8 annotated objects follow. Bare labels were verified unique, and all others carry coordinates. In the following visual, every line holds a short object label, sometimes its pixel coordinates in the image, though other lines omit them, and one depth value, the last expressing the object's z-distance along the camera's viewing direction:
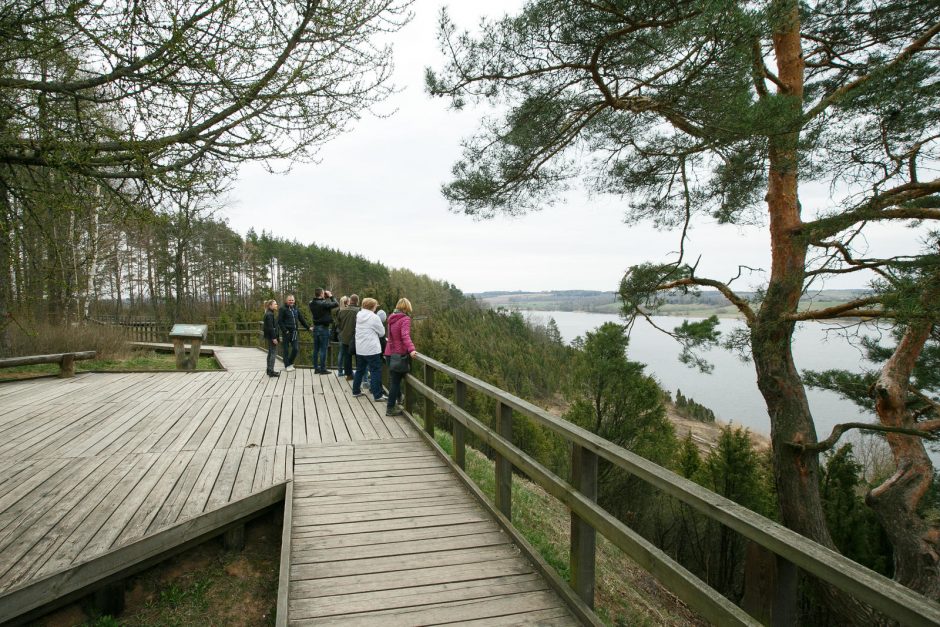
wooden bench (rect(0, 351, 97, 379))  8.28
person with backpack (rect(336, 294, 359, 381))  7.94
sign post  10.95
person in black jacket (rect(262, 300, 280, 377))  9.31
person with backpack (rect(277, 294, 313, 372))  9.59
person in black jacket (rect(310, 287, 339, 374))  9.54
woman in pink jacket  5.89
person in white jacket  6.90
